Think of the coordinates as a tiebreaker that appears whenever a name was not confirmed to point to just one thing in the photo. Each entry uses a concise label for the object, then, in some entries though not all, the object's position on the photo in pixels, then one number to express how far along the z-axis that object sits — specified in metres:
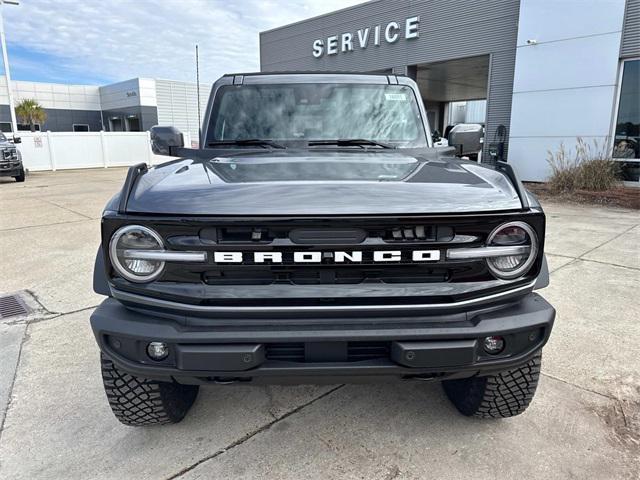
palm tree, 37.81
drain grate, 3.73
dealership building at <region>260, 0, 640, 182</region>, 10.83
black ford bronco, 1.64
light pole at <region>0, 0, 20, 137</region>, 20.17
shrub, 10.24
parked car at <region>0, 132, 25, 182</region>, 13.71
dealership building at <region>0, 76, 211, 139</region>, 37.22
